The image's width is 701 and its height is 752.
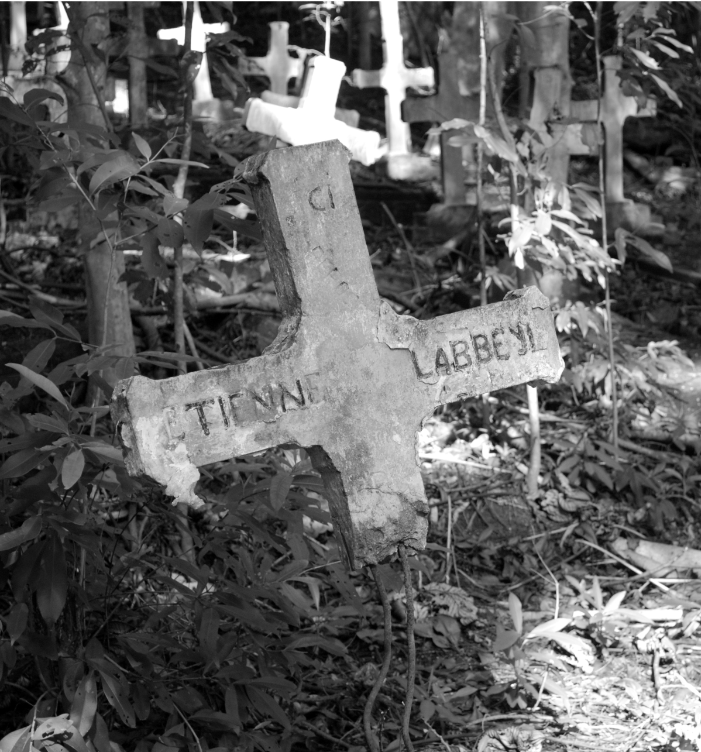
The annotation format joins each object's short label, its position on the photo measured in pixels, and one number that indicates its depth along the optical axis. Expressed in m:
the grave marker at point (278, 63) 6.73
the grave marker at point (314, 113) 3.68
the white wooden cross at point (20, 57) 4.36
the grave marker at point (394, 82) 5.98
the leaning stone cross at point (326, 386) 1.92
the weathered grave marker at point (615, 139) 5.20
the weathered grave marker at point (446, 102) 5.11
